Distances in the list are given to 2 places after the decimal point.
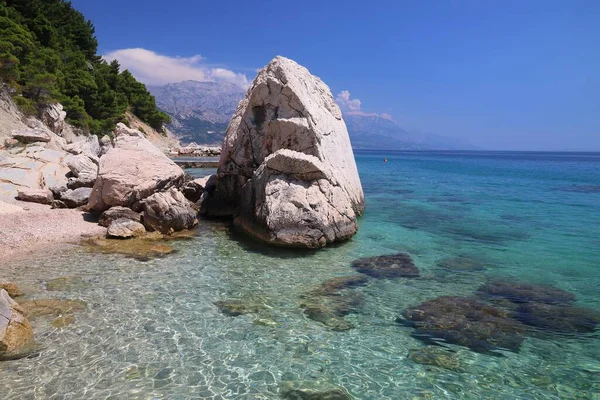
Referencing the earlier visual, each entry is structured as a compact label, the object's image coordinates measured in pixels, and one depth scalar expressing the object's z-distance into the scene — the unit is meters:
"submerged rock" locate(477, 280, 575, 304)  10.36
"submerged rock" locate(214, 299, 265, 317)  9.25
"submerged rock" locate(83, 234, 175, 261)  13.18
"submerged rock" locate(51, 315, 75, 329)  8.20
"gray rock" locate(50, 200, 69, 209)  18.44
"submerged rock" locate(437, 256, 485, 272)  12.88
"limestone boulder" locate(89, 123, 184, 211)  16.62
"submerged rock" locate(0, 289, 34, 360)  6.98
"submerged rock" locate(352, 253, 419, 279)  12.16
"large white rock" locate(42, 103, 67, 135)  37.16
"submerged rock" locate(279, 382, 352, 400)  6.27
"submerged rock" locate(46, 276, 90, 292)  10.09
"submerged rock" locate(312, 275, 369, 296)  10.60
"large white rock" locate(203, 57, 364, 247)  14.85
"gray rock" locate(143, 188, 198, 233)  15.98
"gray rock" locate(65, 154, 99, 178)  21.83
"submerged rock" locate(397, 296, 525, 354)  8.05
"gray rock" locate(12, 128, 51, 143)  24.70
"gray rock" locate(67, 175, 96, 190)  20.39
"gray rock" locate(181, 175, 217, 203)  22.36
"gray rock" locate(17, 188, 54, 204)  18.22
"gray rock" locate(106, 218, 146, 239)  14.95
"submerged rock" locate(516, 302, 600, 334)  8.74
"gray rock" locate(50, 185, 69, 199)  19.17
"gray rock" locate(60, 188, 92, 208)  18.48
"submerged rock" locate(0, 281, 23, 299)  9.49
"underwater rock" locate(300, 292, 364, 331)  8.82
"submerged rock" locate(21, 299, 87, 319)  8.67
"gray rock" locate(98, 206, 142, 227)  16.02
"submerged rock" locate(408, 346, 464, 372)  7.17
